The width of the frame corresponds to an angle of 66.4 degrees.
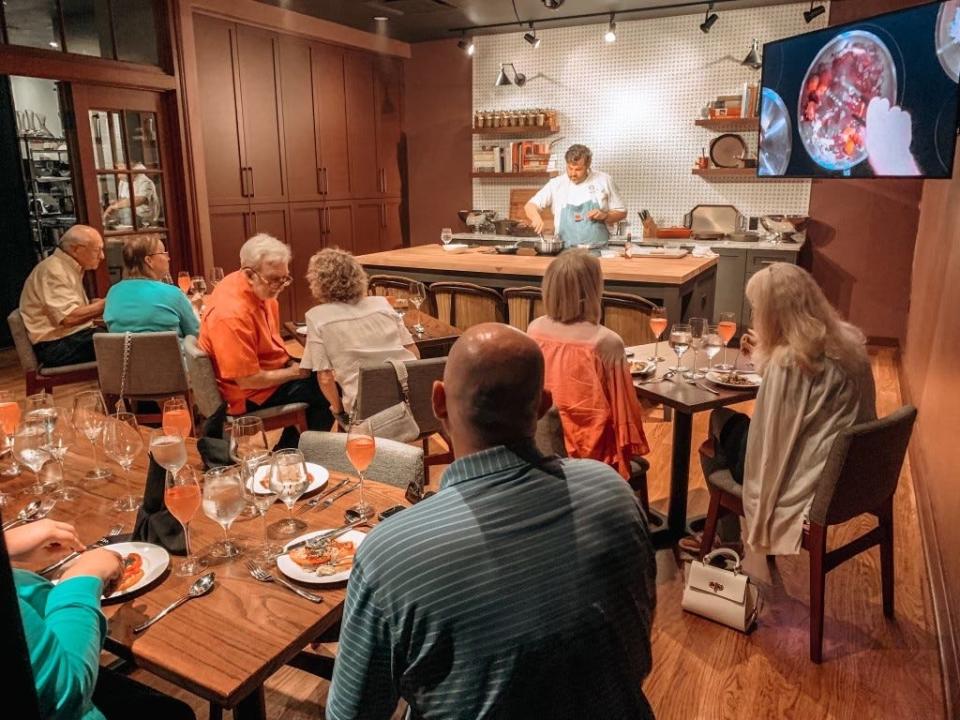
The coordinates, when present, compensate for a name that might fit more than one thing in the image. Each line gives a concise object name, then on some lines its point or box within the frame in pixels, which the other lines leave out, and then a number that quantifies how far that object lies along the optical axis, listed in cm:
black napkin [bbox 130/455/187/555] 166
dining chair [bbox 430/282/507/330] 492
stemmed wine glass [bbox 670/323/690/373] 310
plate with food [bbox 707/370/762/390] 296
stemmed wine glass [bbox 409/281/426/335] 429
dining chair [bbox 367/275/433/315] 521
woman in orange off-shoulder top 280
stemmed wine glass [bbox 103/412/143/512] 203
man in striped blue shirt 108
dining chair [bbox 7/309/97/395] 417
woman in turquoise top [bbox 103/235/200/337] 388
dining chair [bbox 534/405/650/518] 254
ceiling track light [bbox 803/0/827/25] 610
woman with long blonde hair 249
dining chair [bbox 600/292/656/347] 445
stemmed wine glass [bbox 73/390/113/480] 211
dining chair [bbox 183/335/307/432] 331
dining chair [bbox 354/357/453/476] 308
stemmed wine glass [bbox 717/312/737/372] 323
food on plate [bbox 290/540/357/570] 160
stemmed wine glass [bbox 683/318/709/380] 322
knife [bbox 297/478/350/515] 189
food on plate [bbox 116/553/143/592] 151
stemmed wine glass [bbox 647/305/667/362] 344
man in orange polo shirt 332
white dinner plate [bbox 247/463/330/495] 178
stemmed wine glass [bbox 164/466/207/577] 156
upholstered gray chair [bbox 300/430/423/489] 218
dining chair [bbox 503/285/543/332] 474
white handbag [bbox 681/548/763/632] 265
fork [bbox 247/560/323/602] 149
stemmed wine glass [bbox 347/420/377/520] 187
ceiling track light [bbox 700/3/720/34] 651
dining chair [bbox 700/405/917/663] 236
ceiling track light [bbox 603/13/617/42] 687
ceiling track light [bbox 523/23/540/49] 728
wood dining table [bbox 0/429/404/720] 129
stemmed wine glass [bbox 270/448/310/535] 172
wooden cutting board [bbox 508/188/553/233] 825
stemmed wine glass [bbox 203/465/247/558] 157
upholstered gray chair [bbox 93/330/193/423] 373
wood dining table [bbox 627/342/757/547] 285
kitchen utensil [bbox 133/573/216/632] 144
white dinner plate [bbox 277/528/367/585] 153
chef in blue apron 612
